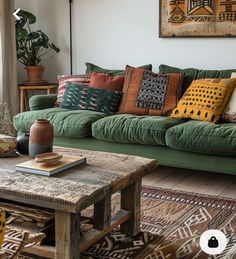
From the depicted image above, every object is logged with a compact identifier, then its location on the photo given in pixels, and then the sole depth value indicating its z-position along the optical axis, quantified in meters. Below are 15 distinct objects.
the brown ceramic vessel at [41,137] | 2.31
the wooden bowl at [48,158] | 2.16
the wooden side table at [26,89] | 4.58
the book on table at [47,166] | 2.11
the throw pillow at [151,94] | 3.73
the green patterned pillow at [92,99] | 3.86
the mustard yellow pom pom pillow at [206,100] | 3.42
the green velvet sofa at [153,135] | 3.08
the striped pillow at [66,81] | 4.12
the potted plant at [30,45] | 4.59
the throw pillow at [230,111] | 3.40
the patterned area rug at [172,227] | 2.25
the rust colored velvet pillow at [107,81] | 3.98
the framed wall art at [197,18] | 3.92
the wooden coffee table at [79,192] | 1.89
